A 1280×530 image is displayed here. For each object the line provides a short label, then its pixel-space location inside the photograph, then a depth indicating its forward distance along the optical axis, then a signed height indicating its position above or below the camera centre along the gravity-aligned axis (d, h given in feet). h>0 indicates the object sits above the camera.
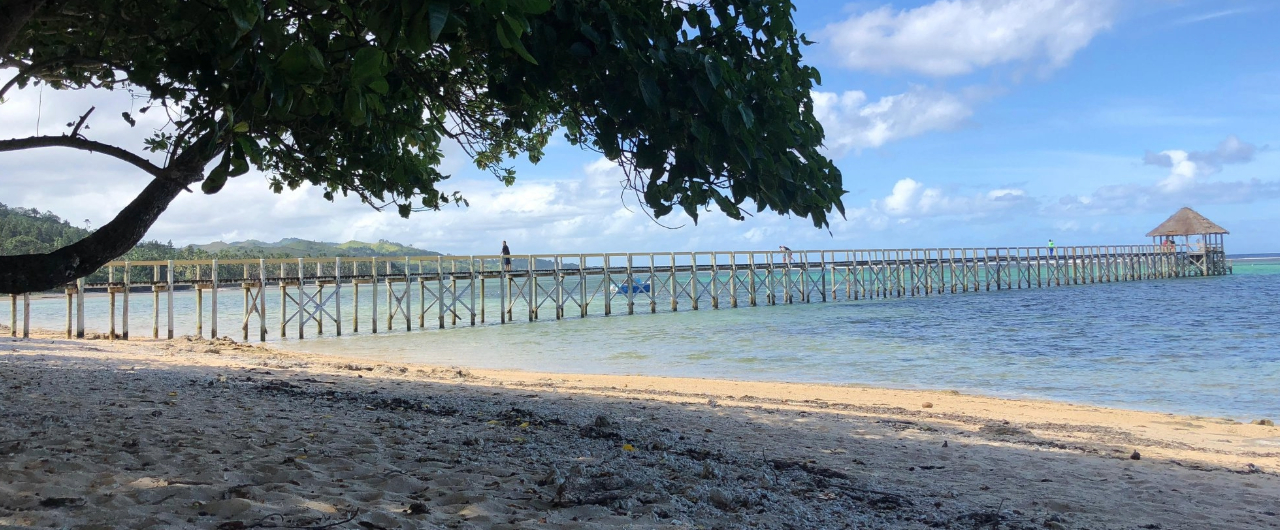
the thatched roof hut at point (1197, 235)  174.40 +6.00
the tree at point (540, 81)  7.73 +2.18
